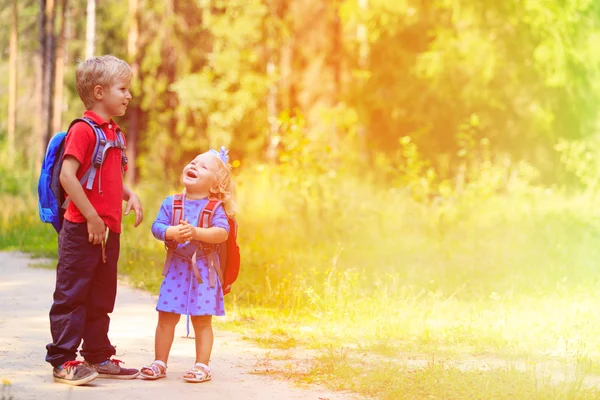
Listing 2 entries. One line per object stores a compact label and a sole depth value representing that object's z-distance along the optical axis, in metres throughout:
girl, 6.00
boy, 5.73
